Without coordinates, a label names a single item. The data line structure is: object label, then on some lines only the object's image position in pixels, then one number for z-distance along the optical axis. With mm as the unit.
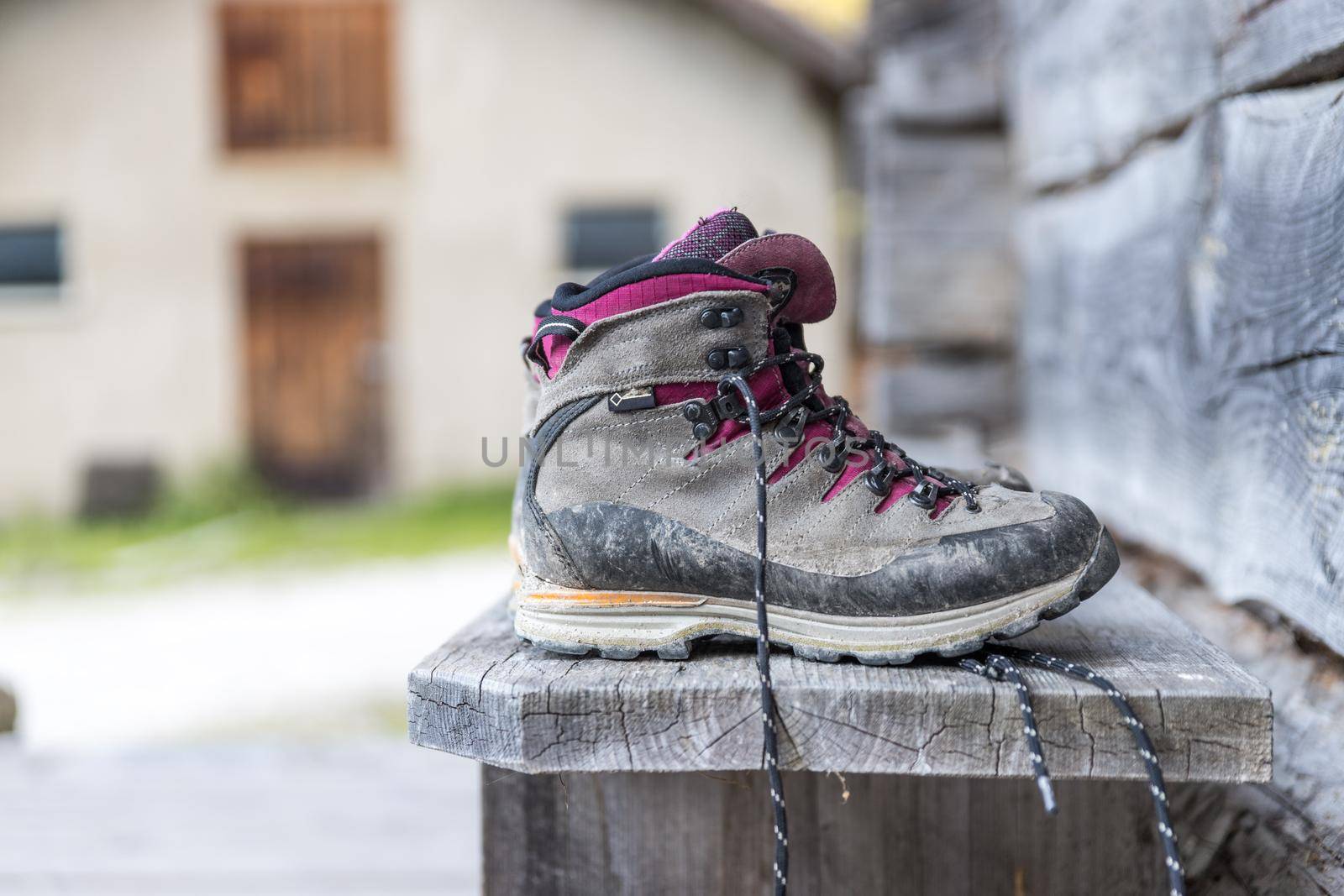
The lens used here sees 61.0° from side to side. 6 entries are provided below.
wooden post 1001
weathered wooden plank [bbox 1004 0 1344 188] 1306
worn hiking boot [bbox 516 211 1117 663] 1100
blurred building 8867
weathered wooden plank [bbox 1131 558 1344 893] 1180
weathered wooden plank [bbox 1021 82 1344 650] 1247
